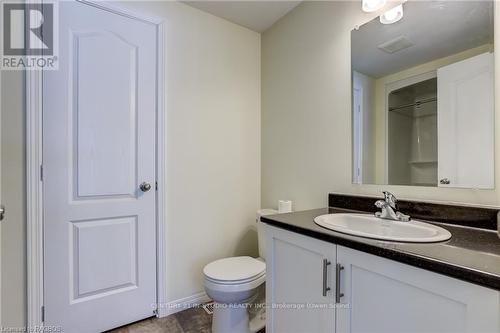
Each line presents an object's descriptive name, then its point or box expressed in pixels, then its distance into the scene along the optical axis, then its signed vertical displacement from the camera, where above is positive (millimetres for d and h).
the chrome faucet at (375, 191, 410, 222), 1176 -200
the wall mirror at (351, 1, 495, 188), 1084 +339
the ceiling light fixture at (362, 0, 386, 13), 1386 +871
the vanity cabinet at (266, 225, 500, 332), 658 -407
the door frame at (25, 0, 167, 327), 1358 -167
